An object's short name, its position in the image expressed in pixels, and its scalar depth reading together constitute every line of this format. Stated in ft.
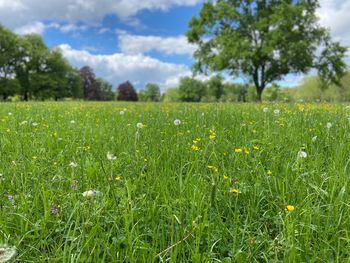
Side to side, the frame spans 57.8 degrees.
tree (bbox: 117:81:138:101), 355.56
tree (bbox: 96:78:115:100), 389.35
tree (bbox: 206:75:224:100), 361.88
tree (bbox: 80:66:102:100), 334.03
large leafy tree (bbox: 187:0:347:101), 108.37
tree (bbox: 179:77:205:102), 401.29
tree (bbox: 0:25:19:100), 198.80
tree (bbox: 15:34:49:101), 217.56
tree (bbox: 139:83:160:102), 500.16
